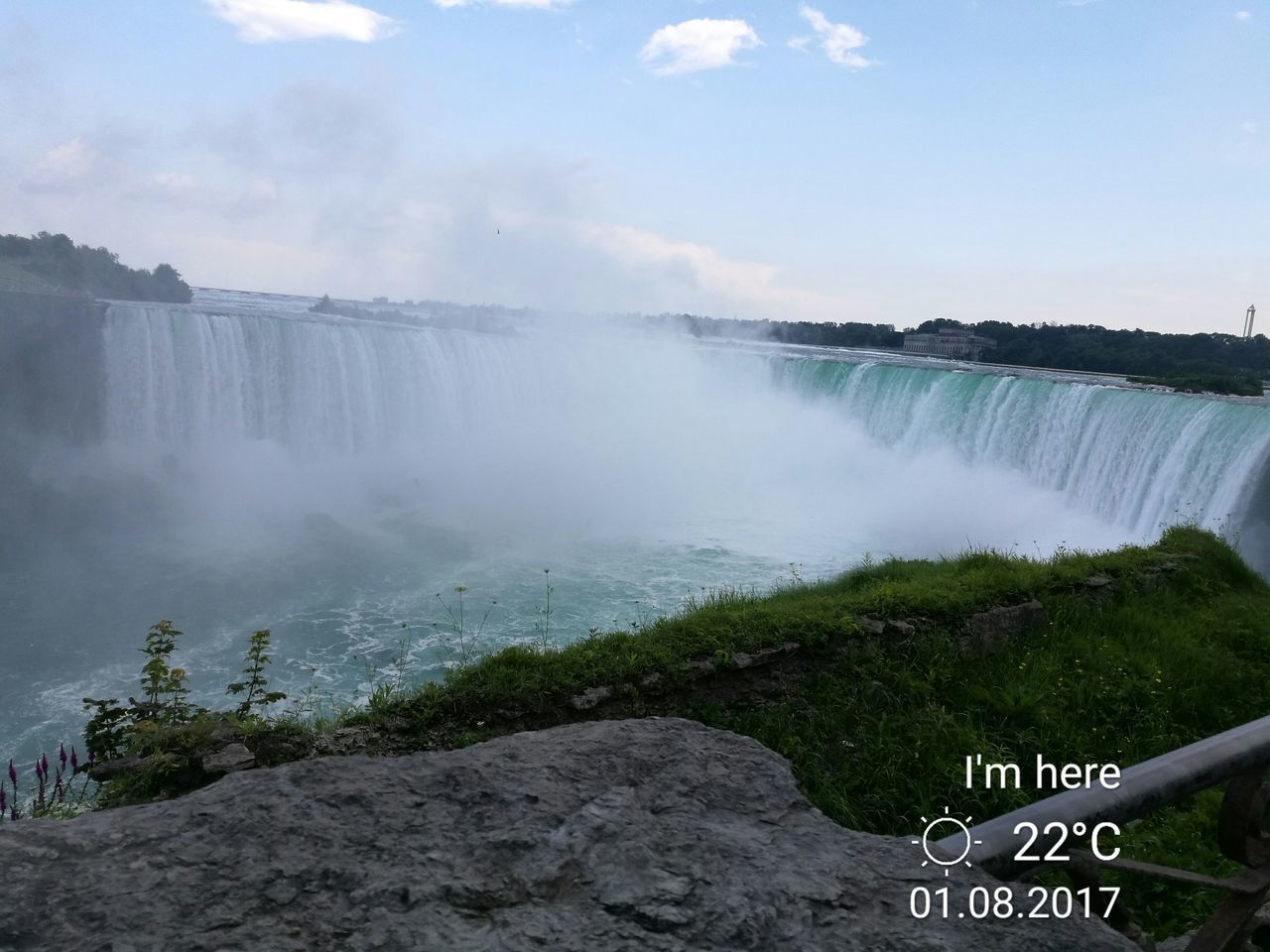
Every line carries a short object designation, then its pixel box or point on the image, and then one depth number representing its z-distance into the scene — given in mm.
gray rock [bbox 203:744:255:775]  3760
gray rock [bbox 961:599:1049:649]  5703
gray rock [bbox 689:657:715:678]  4941
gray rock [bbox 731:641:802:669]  5043
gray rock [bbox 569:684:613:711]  4578
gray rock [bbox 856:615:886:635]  5480
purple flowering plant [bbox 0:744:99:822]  3629
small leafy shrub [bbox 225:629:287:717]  4422
